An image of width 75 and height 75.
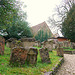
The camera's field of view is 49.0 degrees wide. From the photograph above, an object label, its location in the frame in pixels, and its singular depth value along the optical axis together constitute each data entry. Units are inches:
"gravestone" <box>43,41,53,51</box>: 419.4
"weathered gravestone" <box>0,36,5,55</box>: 227.5
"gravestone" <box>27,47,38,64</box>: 163.3
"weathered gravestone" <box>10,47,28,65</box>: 149.8
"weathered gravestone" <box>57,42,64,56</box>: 314.2
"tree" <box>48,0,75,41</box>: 651.5
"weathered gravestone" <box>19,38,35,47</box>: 296.7
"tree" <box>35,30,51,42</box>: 1064.2
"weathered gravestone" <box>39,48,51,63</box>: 196.9
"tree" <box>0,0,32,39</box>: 751.1
